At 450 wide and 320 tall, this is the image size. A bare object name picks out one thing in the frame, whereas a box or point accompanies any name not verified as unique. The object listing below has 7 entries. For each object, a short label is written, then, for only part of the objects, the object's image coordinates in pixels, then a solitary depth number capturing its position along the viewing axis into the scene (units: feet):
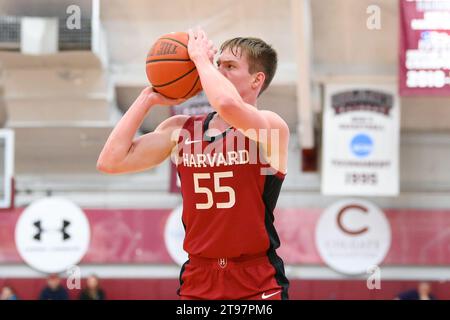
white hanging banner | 39.88
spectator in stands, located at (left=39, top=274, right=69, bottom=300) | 43.27
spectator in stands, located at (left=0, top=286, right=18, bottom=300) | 43.80
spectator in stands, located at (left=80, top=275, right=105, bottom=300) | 43.37
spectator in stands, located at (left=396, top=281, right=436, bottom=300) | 42.52
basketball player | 10.80
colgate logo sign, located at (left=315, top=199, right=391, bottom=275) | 43.52
